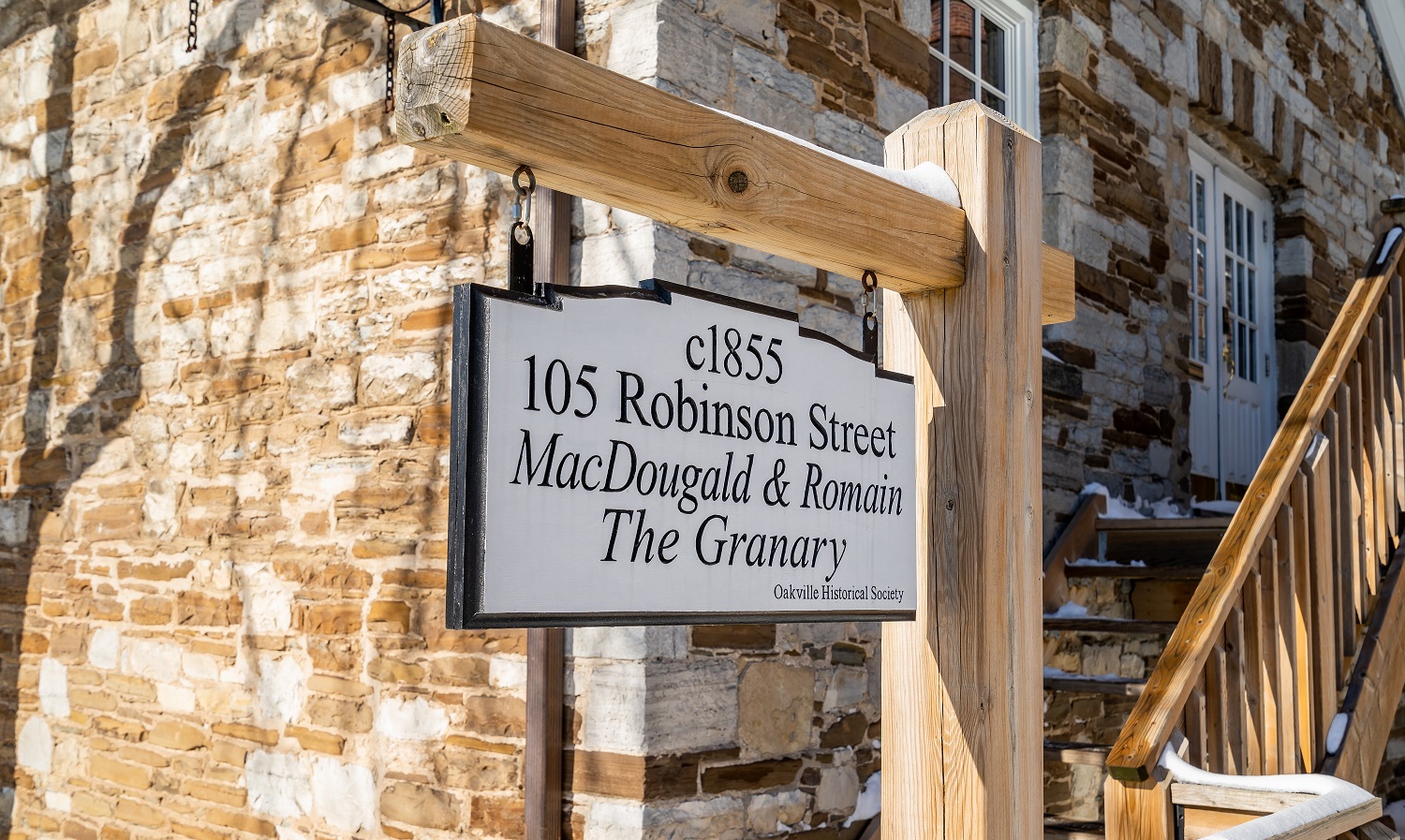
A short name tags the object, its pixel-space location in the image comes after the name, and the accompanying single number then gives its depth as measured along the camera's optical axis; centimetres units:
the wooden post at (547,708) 337
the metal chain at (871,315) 204
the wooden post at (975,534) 207
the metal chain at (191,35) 464
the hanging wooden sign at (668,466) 157
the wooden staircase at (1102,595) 478
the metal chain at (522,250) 162
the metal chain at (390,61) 398
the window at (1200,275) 657
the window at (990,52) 509
